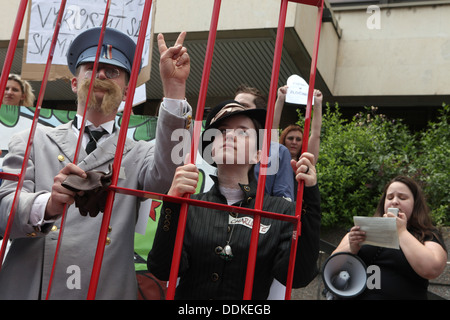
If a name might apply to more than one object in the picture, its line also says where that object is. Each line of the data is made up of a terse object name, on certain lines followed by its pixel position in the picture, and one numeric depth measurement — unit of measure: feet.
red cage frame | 4.64
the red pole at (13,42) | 4.97
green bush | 14.60
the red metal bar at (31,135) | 4.98
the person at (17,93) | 13.56
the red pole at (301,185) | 4.79
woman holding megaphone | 8.67
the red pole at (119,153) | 4.62
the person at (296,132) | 9.54
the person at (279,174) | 9.61
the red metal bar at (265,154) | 4.71
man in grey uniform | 5.48
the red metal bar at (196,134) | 4.64
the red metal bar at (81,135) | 4.80
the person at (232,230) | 5.75
